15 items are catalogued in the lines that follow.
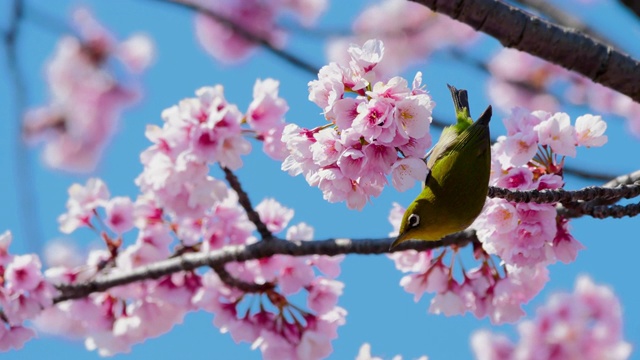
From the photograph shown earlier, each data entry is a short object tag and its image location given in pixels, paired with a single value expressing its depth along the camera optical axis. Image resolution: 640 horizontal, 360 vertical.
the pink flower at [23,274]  6.09
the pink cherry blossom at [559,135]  4.66
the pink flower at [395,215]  5.99
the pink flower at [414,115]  3.55
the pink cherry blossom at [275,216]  6.87
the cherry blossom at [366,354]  6.48
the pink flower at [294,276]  6.44
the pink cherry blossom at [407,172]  3.57
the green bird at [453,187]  3.92
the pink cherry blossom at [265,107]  6.26
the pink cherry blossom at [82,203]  7.05
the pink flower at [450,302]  5.93
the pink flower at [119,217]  6.82
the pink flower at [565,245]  4.99
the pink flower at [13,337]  6.12
